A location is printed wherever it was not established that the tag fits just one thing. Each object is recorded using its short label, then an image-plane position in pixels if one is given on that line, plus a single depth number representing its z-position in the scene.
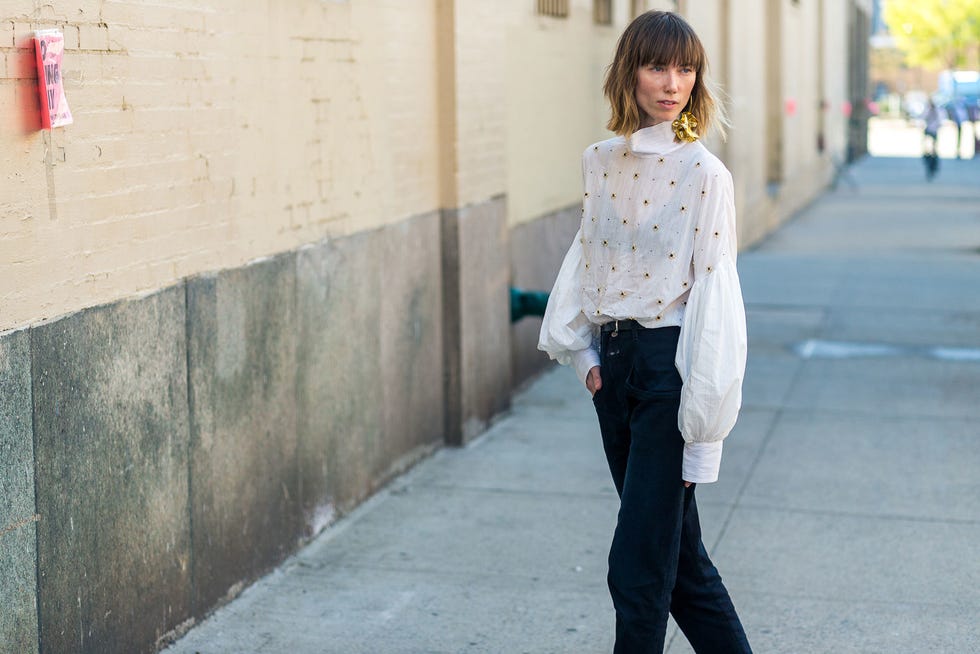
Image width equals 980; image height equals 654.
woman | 3.51
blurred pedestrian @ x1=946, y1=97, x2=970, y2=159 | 38.28
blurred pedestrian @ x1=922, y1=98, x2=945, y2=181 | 29.88
